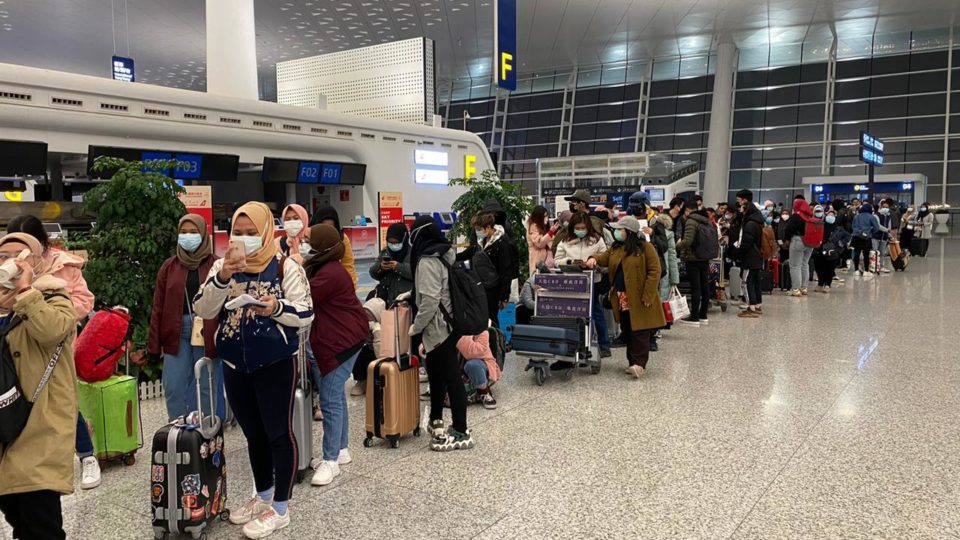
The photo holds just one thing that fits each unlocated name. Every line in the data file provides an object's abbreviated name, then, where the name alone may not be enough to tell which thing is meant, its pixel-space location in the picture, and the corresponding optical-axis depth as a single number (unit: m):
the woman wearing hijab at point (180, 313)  4.00
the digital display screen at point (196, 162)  8.82
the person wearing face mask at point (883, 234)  16.03
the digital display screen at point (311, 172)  10.82
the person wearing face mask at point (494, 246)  6.17
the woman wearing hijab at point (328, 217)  5.10
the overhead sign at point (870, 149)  18.75
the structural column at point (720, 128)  24.61
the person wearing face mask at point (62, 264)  3.15
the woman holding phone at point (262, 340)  2.84
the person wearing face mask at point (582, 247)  6.44
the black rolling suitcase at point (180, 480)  2.96
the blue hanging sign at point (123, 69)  18.56
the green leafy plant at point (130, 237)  5.09
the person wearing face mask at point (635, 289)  6.00
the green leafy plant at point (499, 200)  8.10
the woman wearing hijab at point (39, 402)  2.28
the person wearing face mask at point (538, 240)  7.26
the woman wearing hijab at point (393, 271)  4.71
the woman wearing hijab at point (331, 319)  3.57
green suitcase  3.94
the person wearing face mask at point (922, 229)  20.73
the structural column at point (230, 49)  10.80
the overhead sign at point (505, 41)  11.36
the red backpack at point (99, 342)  3.88
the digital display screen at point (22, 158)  7.67
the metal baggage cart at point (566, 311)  6.00
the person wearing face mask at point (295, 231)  5.00
